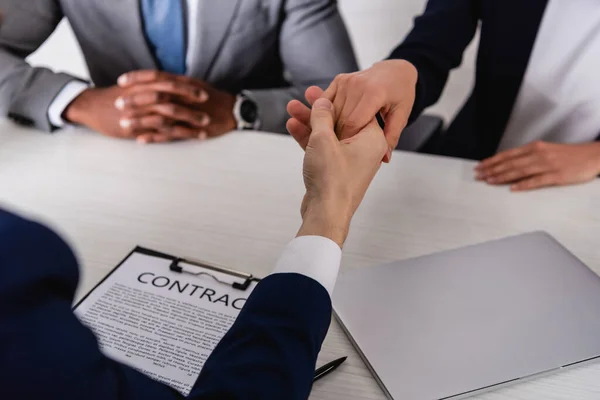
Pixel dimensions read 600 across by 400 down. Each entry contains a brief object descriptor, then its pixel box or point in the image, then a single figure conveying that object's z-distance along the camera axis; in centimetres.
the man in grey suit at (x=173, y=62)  107
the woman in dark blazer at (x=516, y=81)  94
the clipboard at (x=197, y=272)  69
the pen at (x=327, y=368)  59
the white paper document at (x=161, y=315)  59
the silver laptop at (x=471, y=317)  58
